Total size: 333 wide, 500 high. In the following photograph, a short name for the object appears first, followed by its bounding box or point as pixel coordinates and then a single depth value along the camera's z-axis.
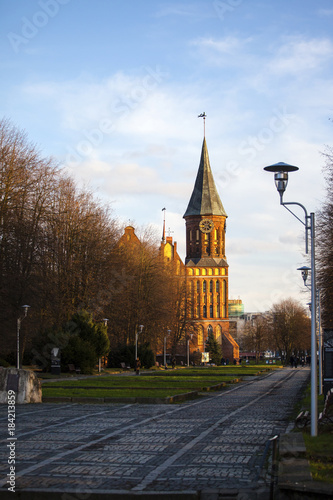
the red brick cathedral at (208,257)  127.06
